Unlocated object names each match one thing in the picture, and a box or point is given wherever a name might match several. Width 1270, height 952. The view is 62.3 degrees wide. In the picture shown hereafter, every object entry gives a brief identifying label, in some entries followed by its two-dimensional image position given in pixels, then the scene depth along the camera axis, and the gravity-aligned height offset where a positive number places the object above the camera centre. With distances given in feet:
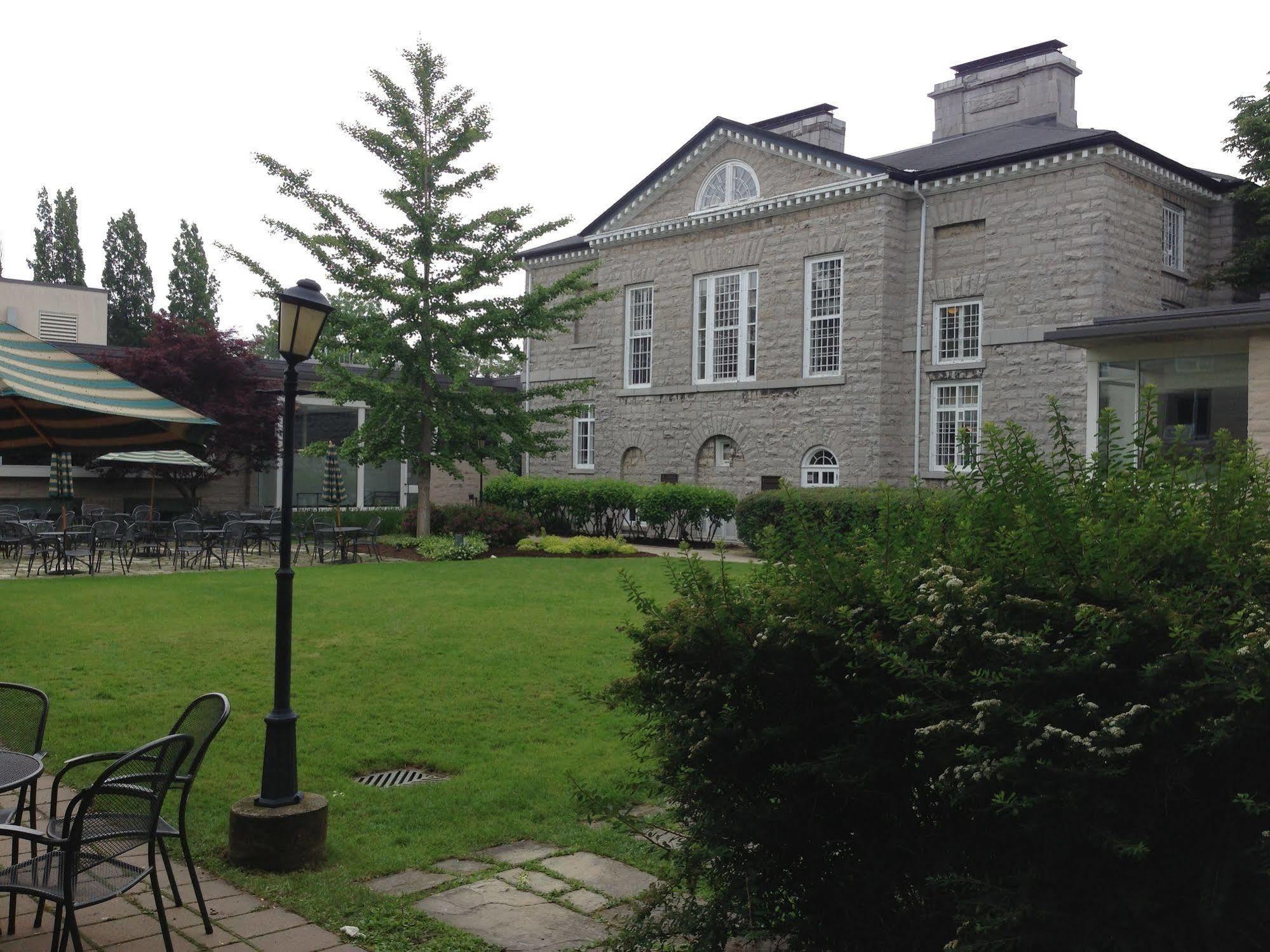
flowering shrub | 9.00 -2.06
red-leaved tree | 87.45 +8.70
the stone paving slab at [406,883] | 15.83 -6.04
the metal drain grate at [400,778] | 21.44 -6.00
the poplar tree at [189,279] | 166.20 +33.23
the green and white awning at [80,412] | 21.66 +1.52
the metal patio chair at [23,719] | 16.16 -3.69
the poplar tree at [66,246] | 169.48 +38.39
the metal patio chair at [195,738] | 14.25 -3.52
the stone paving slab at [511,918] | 13.99 -5.99
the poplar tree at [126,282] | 167.63 +32.59
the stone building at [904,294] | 69.36 +15.87
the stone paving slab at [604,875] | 15.80 -5.94
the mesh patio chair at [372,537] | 66.95 -3.07
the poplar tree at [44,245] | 169.17 +38.53
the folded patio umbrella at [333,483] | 75.61 +0.39
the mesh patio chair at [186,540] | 62.28 -3.42
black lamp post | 17.21 -1.55
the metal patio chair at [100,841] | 12.25 -4.42
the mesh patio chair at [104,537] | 59.31 -3.09
